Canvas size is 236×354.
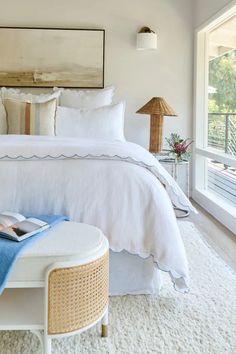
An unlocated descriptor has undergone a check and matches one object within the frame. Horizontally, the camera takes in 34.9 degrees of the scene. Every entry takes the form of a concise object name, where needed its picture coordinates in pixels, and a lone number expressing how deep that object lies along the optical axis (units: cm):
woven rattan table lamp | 406
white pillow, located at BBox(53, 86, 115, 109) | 369
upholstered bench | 137
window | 371
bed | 184
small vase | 394
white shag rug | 157
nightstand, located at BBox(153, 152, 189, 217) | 394
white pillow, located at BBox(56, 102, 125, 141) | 327
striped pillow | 318
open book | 146
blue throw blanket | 134
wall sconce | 425
